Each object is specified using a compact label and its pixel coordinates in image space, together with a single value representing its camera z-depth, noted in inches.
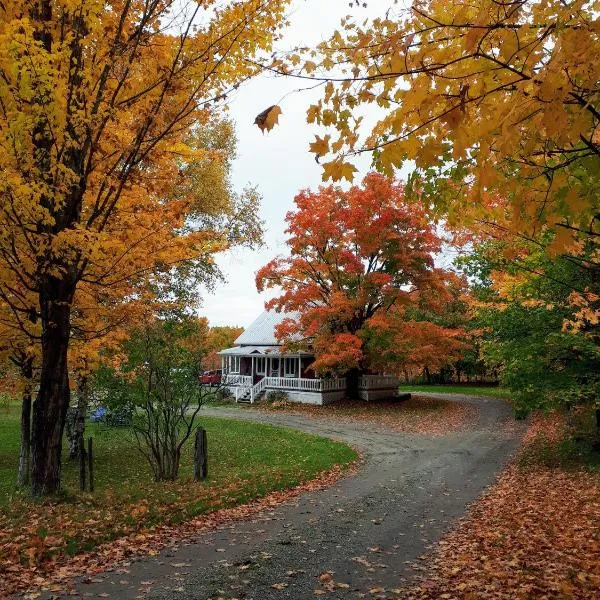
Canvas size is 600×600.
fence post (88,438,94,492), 432.8
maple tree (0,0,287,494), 244.7
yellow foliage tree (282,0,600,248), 101.3
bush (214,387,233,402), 1368.6
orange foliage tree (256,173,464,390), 1034.1
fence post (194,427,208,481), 447.2
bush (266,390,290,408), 1233.4
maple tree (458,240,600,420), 410.9
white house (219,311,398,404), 1257.4
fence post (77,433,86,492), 451.8
